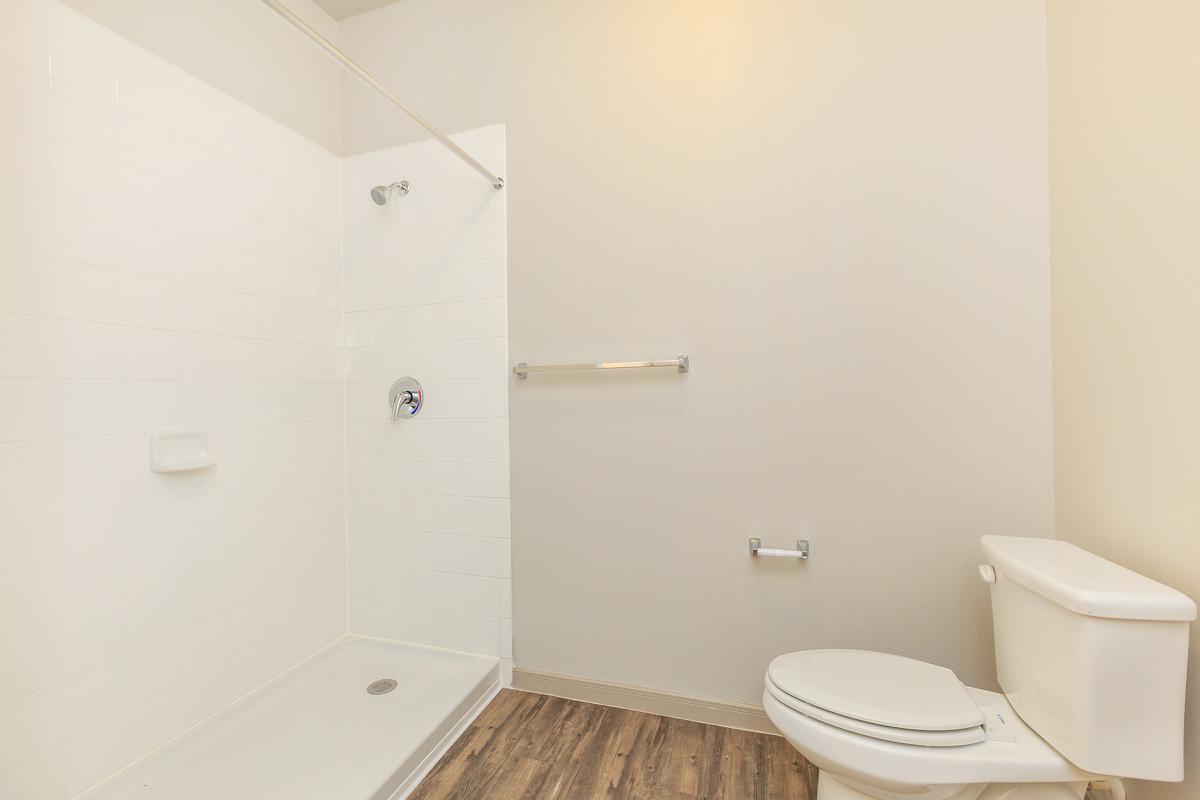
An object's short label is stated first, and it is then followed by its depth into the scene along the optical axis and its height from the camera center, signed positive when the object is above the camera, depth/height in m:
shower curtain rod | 1.13 +0.86
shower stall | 1.21 -0.10
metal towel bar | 1.63 +0.12
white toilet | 0.93 -0.67
